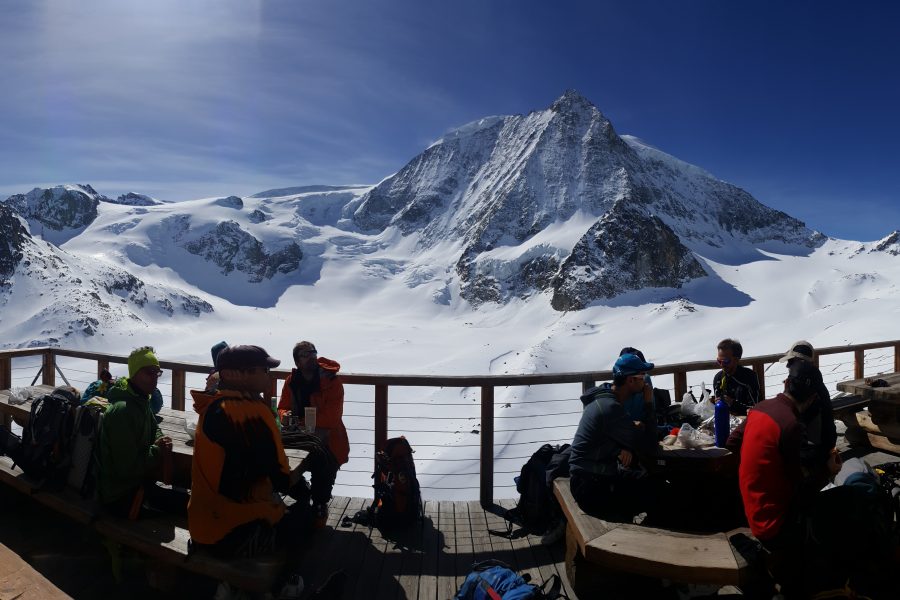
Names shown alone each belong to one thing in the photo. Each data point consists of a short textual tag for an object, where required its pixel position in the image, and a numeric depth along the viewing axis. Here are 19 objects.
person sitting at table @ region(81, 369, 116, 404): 4.30
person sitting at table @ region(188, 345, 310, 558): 2.74
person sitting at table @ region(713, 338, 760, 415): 5.29
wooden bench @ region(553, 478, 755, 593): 2.74
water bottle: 3.68
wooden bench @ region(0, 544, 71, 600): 1.63
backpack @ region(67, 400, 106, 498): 3.55
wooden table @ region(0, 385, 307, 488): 3.70
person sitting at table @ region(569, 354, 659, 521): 3.36
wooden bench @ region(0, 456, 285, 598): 2.82
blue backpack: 2.85
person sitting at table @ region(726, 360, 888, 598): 2.79
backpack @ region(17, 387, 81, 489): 3.69
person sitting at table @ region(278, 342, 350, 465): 4.59
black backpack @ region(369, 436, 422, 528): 4.28
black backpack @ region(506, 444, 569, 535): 4.16
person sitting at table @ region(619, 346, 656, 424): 3.58
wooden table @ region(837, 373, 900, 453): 5.52
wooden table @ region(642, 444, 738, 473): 3.40
